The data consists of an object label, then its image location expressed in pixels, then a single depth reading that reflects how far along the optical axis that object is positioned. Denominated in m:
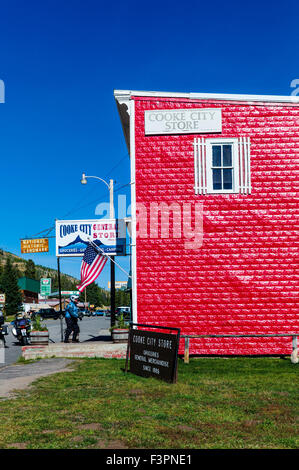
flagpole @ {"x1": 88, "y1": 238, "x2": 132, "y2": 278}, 16.84
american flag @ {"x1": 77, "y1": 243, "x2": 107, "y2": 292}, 16.98
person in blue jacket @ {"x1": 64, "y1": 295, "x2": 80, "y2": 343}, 17.50
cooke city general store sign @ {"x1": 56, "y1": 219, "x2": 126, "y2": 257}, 16.97
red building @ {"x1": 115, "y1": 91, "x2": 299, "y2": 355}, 14.88
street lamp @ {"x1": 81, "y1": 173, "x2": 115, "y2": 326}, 21.46
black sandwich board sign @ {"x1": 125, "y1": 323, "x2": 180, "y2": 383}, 10.36
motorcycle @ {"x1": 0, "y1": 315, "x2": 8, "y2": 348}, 22.27
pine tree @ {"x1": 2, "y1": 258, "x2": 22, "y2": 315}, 88.88
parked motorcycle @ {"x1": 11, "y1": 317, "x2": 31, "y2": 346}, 23.71
